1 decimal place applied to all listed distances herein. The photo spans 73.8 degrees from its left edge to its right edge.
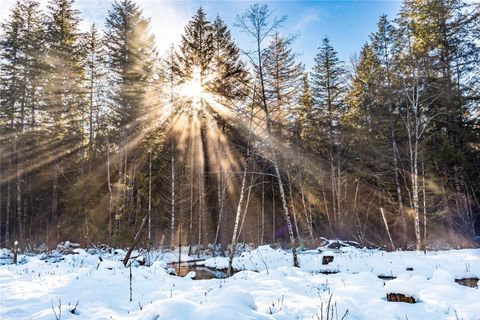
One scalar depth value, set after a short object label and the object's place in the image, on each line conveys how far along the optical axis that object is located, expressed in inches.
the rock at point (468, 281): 349.3
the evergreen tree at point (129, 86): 848.9
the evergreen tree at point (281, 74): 837.2
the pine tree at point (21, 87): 900.6
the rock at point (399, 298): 258.2
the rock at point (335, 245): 763.4
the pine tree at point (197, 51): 860.0
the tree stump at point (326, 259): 539.8
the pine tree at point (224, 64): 684.7
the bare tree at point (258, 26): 560.4
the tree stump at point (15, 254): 568.2
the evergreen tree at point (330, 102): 955.3
